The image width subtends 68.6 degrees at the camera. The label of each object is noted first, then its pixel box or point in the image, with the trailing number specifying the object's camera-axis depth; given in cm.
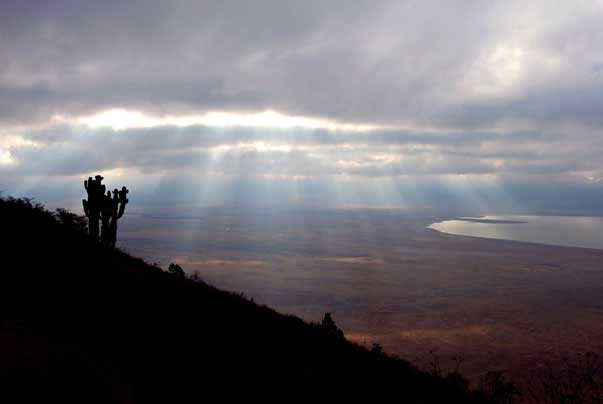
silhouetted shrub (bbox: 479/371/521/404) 1648
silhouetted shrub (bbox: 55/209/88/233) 2258
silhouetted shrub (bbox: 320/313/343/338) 1830
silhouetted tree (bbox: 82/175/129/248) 2269
